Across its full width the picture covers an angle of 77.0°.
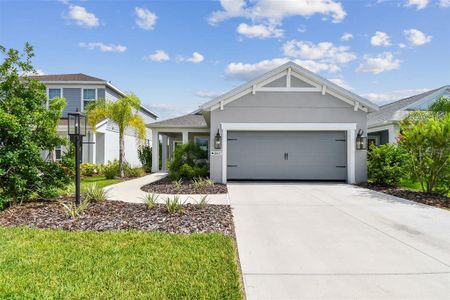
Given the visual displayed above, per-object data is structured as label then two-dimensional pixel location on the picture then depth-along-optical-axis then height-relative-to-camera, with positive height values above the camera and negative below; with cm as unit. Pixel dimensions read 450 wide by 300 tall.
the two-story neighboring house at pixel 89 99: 1856 +346
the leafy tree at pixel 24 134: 679 +36
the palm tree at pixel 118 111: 1535 +205
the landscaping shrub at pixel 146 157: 1991 -59
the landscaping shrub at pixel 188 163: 1273 -66
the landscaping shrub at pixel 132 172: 1619 -133
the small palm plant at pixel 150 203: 691 -134
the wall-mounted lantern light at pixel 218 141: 1216 +34
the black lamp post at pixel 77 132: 702 +43
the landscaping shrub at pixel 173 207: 646 -134
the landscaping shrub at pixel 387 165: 1098 -63
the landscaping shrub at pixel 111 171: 1533 -122
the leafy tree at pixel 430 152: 907 -9
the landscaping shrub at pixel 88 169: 1652 -121
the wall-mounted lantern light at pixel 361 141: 1225 +36
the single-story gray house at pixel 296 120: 1213 +127
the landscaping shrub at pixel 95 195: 755 -125
